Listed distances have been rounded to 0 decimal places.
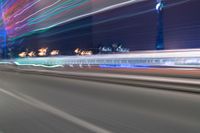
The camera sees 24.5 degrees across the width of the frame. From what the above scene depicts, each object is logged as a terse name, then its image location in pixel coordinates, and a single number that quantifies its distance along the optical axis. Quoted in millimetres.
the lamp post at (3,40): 53203
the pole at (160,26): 20367
